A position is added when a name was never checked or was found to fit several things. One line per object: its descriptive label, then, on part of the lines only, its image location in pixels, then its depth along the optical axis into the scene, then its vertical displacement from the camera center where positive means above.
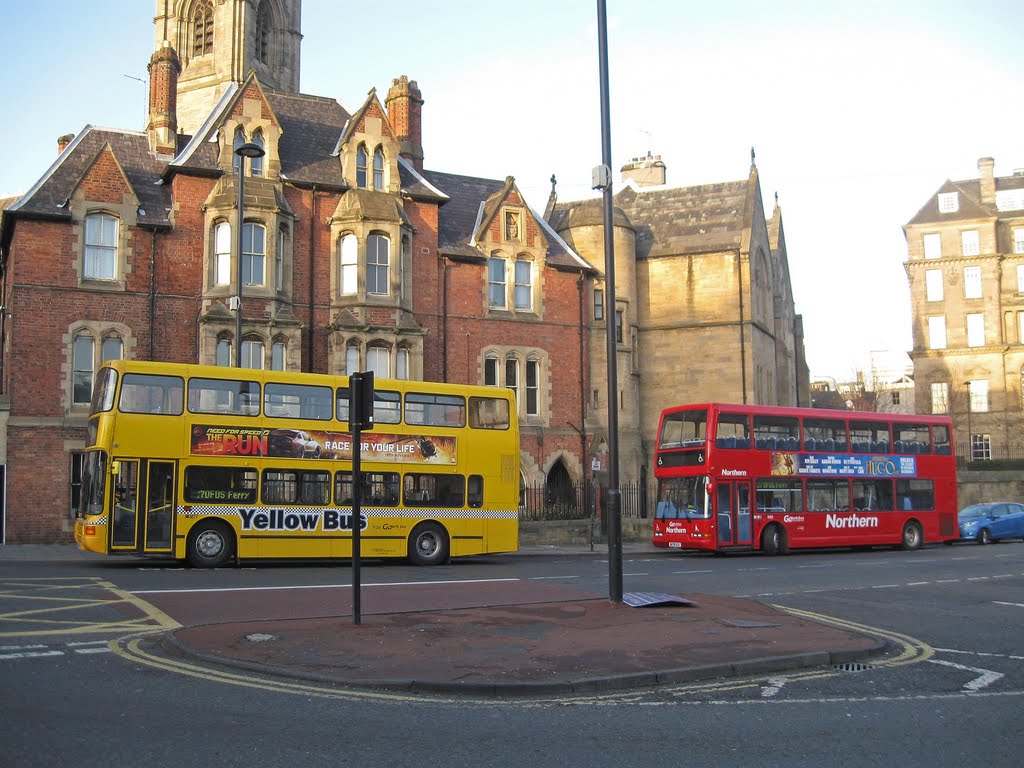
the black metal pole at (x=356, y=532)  11.27 -0.47
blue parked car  34.72 -1.35
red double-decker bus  25.95 +0.20
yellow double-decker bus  19.34 +0.45
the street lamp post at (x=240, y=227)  21.86 +6.24
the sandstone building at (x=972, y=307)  64.81 +11.87
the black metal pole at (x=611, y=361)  13.54 +1.74
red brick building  28.45 +7.02
